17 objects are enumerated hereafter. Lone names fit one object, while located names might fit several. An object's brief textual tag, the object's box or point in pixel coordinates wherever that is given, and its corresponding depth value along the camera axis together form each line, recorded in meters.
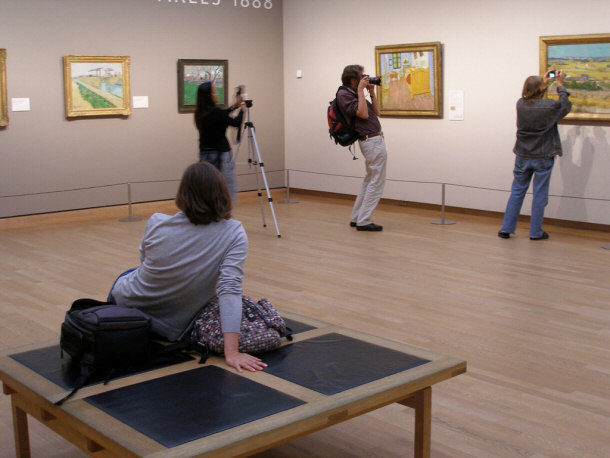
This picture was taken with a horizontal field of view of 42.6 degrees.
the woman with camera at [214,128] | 9.10
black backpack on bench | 3.40
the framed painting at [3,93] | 10.64
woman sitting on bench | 3.56
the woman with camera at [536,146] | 9.13
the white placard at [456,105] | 11.28
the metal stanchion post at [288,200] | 12.88
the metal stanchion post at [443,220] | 10.73
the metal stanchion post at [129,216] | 11.37
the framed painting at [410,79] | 11.48
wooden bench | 2.85
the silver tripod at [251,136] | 9.37
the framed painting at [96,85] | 11.31
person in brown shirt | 9.65
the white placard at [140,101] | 12.04
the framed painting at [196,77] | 12.52
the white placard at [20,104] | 10.90
